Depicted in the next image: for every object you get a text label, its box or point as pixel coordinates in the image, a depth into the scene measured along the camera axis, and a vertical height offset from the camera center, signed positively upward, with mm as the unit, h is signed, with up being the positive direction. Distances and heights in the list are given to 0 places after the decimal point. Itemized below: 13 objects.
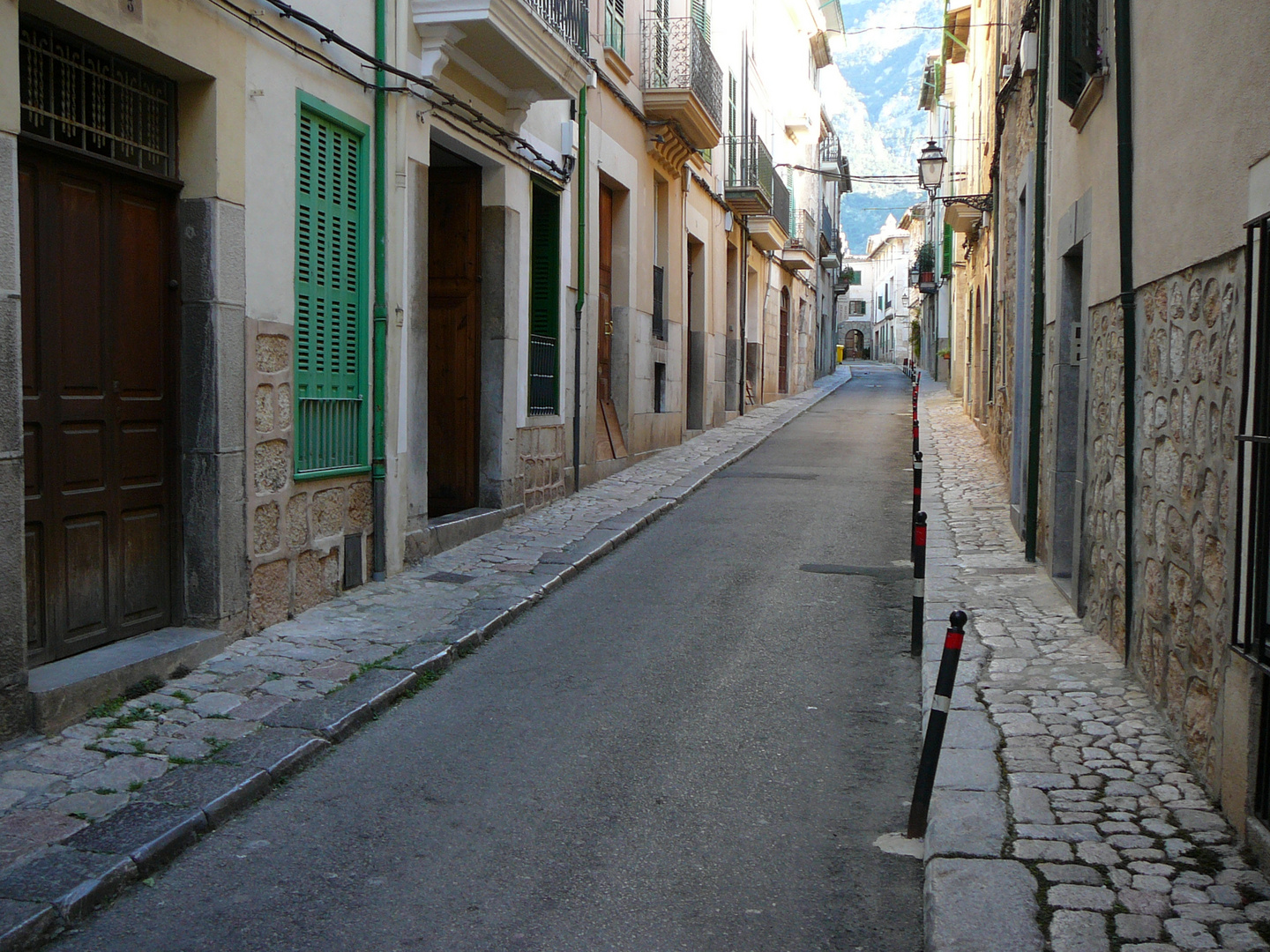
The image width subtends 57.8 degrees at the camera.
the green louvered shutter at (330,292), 7629 +778
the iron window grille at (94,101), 5453 +1542
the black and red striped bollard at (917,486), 9539 -667
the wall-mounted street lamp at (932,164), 20812 +4410
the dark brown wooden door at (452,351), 11188 +524
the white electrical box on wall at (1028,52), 10375 +3251
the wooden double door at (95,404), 5453 -4
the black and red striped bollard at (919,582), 6930 -1070
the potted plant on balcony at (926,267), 39531 +5041
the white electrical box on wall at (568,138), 12789 +2976
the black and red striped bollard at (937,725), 4129 -1152
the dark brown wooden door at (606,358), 15531 +647
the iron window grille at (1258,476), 3840 -233
